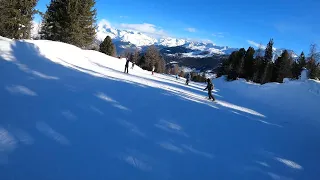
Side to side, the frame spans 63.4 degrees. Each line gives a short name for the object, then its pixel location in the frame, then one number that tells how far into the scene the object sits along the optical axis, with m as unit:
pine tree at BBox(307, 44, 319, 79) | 43.07
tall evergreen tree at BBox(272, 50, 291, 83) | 57.75
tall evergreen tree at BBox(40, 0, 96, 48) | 35.03
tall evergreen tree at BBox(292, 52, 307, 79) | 59.21
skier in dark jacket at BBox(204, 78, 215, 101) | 18.48
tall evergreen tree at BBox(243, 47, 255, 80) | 59.84
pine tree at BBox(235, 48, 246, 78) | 56.20
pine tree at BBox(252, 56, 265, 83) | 58.16
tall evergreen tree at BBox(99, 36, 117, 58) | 68.62
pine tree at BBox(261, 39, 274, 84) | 57.28
